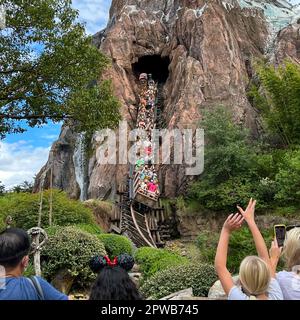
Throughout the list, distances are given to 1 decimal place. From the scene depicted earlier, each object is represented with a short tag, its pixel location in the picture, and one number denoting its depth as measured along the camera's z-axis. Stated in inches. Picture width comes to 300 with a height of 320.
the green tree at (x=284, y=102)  636.3
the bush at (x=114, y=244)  418.9
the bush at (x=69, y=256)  339.9
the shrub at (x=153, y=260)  362.3
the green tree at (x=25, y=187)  1137.0
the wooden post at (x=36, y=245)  271.2
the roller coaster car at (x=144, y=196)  660.1
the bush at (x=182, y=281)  272.4
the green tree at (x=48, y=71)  361.1
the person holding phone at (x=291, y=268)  97.2
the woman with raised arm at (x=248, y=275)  86.7
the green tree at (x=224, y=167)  600.4
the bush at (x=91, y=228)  481.8
